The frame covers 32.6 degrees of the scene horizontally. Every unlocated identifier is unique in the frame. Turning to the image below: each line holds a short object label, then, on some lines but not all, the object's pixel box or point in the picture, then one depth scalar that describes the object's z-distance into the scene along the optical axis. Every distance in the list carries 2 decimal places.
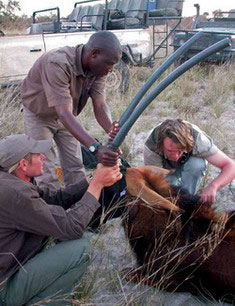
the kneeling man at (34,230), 2.25
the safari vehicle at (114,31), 6.98
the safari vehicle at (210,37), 9.60
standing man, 3.01
